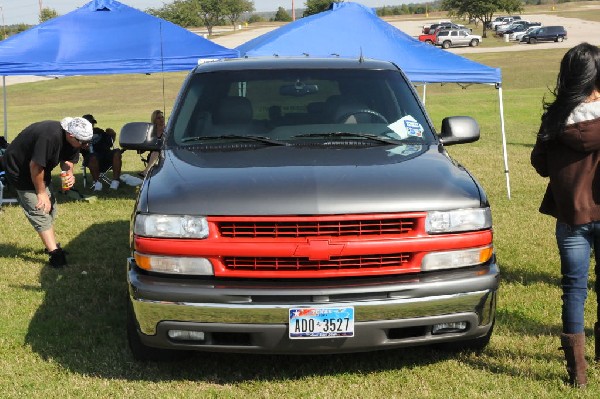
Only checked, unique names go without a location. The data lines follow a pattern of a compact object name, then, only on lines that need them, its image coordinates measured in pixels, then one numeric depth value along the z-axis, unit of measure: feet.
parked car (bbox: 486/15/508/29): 272.72
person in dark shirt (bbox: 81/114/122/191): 37.91
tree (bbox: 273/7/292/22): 436.80
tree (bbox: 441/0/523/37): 257.14
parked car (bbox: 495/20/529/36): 237.66
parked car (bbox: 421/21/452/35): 232.32
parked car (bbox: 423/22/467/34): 218.22
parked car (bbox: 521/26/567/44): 212.23
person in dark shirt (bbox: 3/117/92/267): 21.98
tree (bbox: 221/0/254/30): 371.15
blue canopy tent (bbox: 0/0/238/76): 36.04
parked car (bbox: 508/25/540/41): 217.91
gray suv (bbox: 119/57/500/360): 12.64
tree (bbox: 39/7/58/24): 331.04
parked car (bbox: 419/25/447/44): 205.05
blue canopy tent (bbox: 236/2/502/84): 34.76
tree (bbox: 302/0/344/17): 299.73
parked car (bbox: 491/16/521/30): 262.65
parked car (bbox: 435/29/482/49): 207.31
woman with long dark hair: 12.91
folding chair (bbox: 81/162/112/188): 38.61
